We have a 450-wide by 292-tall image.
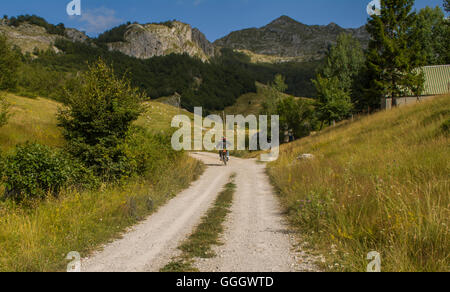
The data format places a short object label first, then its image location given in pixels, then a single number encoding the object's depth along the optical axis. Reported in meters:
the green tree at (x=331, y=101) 38.91
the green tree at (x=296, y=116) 53.41
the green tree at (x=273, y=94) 65.86
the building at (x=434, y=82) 34.99
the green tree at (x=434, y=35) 50.41
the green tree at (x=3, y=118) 13.12
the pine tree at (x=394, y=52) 30.31
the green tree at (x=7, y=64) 32.19
